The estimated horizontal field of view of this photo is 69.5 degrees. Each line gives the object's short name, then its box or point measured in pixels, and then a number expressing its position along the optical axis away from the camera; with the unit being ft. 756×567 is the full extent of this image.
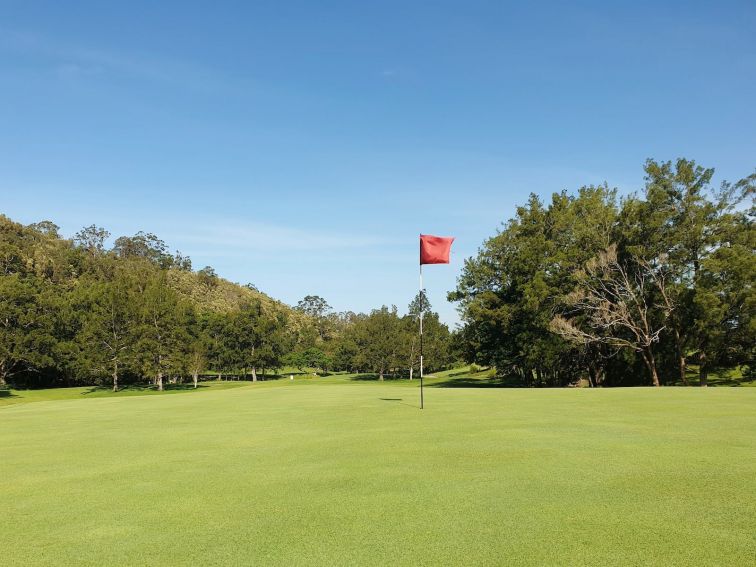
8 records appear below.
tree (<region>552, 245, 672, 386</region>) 143.95
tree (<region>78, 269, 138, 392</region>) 217.56
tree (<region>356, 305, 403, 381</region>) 294.46
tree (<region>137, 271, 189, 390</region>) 221.46
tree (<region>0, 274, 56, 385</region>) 207.21
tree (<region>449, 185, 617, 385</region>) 152.35
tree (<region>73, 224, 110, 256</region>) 408.05
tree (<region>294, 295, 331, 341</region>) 611.88
